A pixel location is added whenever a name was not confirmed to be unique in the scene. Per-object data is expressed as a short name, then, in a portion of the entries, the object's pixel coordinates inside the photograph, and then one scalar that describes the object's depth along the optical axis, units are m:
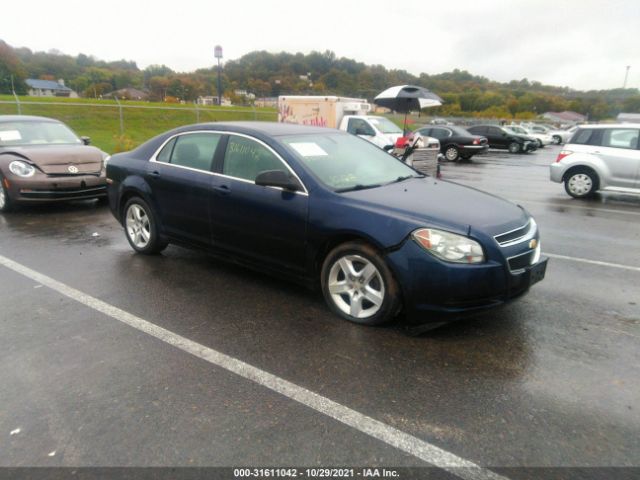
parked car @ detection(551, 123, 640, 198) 9.73
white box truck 16.27
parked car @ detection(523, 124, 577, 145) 38.19
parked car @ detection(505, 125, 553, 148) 30.32
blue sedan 3.48
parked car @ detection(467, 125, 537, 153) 26.59
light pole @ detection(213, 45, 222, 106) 49.19
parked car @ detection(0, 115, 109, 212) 7.65
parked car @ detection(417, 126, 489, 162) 20.02
